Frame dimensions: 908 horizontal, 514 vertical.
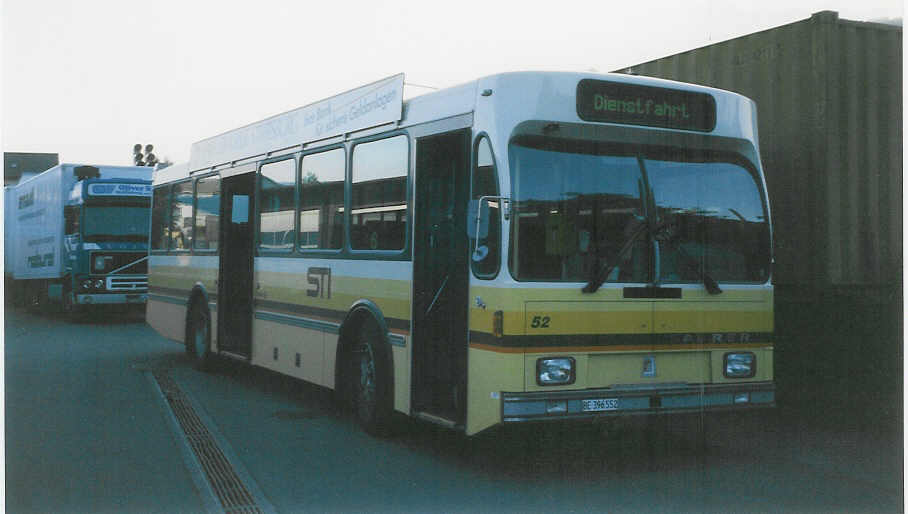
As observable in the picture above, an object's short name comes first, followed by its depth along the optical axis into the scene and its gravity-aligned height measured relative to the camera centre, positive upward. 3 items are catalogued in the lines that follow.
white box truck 18.80 +0.46
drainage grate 6.21 -1.39
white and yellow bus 6.55 +0.13
